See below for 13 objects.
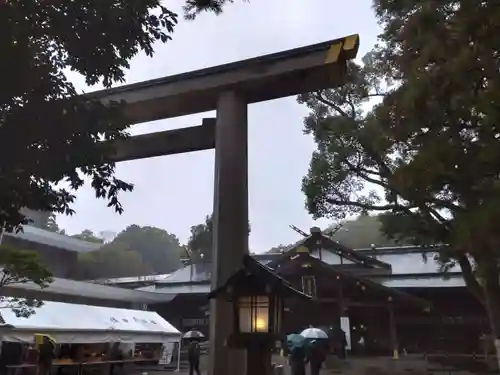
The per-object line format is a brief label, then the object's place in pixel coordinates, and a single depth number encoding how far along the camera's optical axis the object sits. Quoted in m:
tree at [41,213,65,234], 31.02
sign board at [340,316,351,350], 13.53
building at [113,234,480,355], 13.57
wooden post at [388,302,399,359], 12.62
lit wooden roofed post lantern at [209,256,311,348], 4.13
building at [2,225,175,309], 12.55
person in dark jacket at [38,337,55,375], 8.01
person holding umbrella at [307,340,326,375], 8.04
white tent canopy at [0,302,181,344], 8.10
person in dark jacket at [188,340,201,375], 9.85
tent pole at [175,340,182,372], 12.27
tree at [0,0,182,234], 2.84
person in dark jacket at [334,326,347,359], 12.52
